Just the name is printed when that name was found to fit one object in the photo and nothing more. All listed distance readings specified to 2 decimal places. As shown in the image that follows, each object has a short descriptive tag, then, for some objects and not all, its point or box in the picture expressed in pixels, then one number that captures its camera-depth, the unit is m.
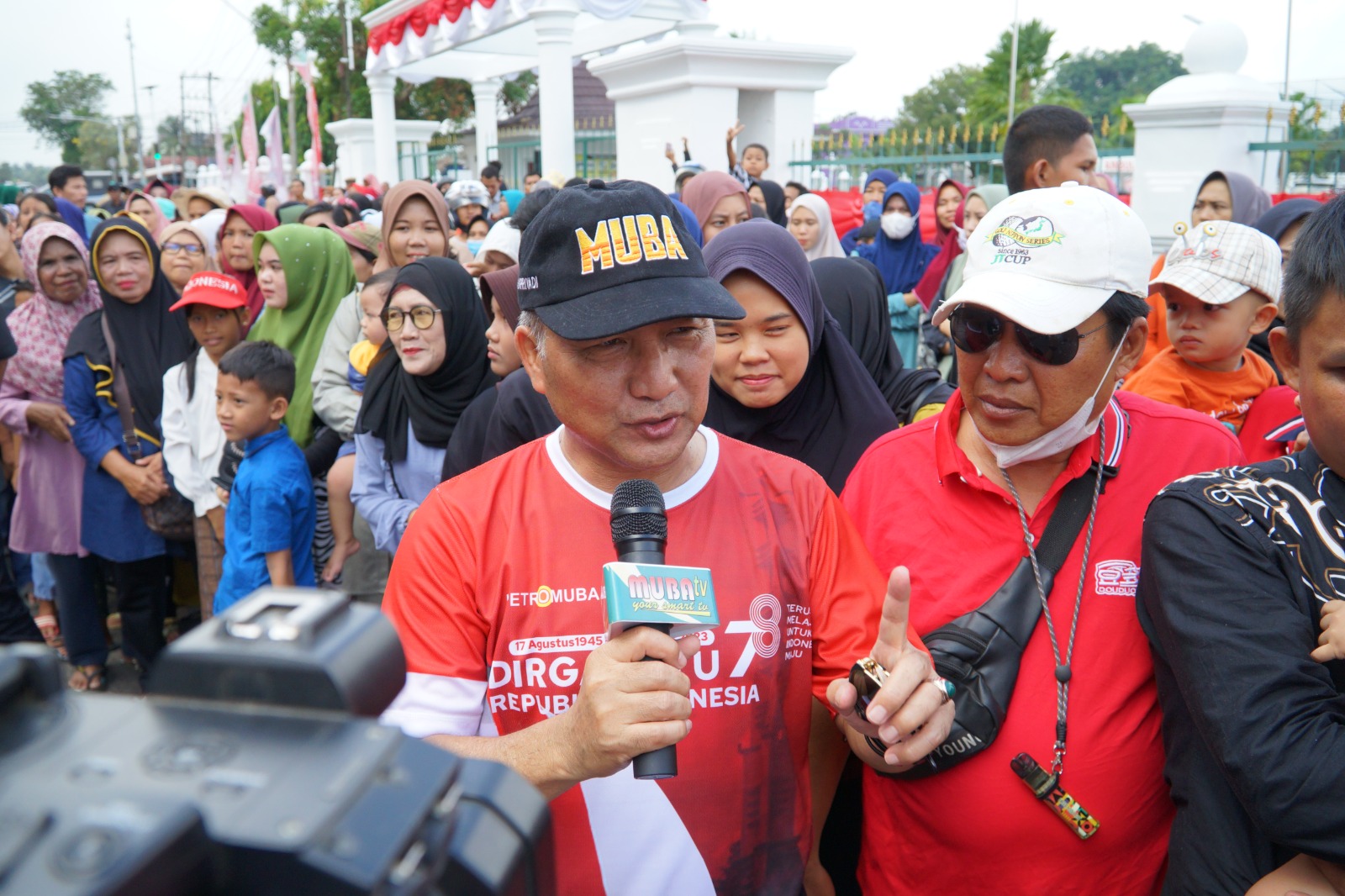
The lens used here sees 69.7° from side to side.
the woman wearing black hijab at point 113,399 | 4.75
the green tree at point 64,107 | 88.19
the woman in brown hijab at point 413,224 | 5.24
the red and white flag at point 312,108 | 22.07
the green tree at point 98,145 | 88.88
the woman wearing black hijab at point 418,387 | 3.82
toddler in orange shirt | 3.07
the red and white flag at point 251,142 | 22.11
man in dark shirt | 1.37
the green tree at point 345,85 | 42.28
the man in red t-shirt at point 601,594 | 1.55
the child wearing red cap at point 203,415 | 4.50
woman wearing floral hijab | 4.93
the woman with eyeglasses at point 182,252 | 5.65
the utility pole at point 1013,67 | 17.69
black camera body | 0.50
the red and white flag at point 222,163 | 26.55
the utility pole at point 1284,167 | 7.76
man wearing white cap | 1.76
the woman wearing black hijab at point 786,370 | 2.54
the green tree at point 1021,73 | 35.64
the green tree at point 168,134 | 95.06
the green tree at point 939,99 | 79.00
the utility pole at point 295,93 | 33.81
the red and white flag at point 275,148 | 19.66
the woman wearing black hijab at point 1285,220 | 3.98
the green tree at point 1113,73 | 90.31
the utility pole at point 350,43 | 37.35
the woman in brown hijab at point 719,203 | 5.43
